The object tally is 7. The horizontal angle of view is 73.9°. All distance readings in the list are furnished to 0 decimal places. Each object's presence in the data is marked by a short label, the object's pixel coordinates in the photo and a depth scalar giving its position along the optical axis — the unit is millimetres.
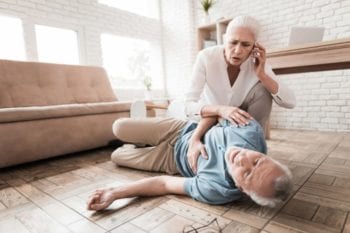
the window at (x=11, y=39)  2402
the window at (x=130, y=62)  3385
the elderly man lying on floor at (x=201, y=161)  774
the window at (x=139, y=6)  3348
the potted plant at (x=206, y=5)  3248
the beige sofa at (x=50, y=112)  1581
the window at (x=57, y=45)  2670
